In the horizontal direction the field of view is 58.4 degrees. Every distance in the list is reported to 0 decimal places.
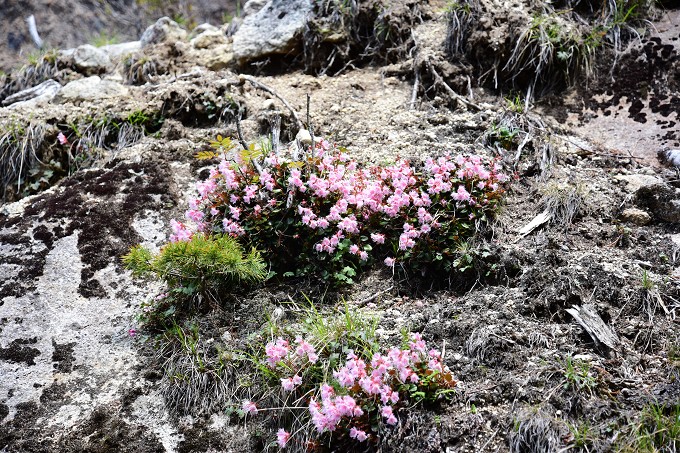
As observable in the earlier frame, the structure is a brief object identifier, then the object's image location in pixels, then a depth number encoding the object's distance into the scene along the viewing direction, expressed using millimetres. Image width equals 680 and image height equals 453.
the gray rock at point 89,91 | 6457
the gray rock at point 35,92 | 6890
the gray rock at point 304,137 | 5391
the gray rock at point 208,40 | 7281
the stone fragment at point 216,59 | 6988
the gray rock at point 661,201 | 4250
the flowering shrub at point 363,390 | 3242
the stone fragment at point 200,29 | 7711
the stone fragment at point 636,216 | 4305
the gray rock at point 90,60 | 7391
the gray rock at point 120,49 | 7661
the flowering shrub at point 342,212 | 4297
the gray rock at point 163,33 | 7383
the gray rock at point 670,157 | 4812
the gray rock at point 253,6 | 7499
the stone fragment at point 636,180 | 4598
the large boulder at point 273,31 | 6805
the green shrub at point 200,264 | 4078
